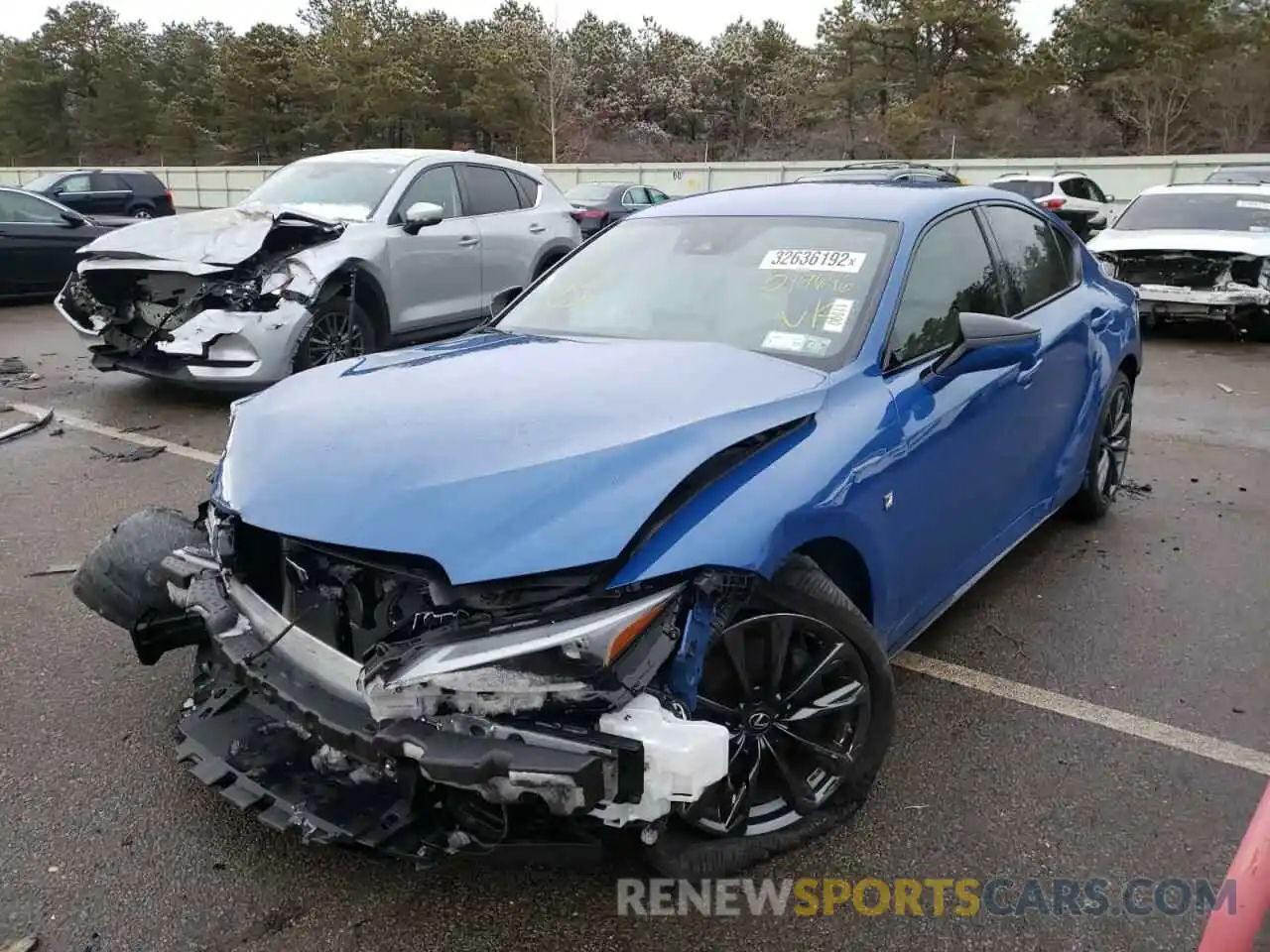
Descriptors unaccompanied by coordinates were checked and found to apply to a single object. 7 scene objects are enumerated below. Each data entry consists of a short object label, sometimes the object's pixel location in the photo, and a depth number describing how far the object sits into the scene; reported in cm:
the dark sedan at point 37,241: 1194
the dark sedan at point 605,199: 1733
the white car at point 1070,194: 1551
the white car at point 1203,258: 975
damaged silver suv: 677
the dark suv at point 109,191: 1972
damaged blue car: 206
